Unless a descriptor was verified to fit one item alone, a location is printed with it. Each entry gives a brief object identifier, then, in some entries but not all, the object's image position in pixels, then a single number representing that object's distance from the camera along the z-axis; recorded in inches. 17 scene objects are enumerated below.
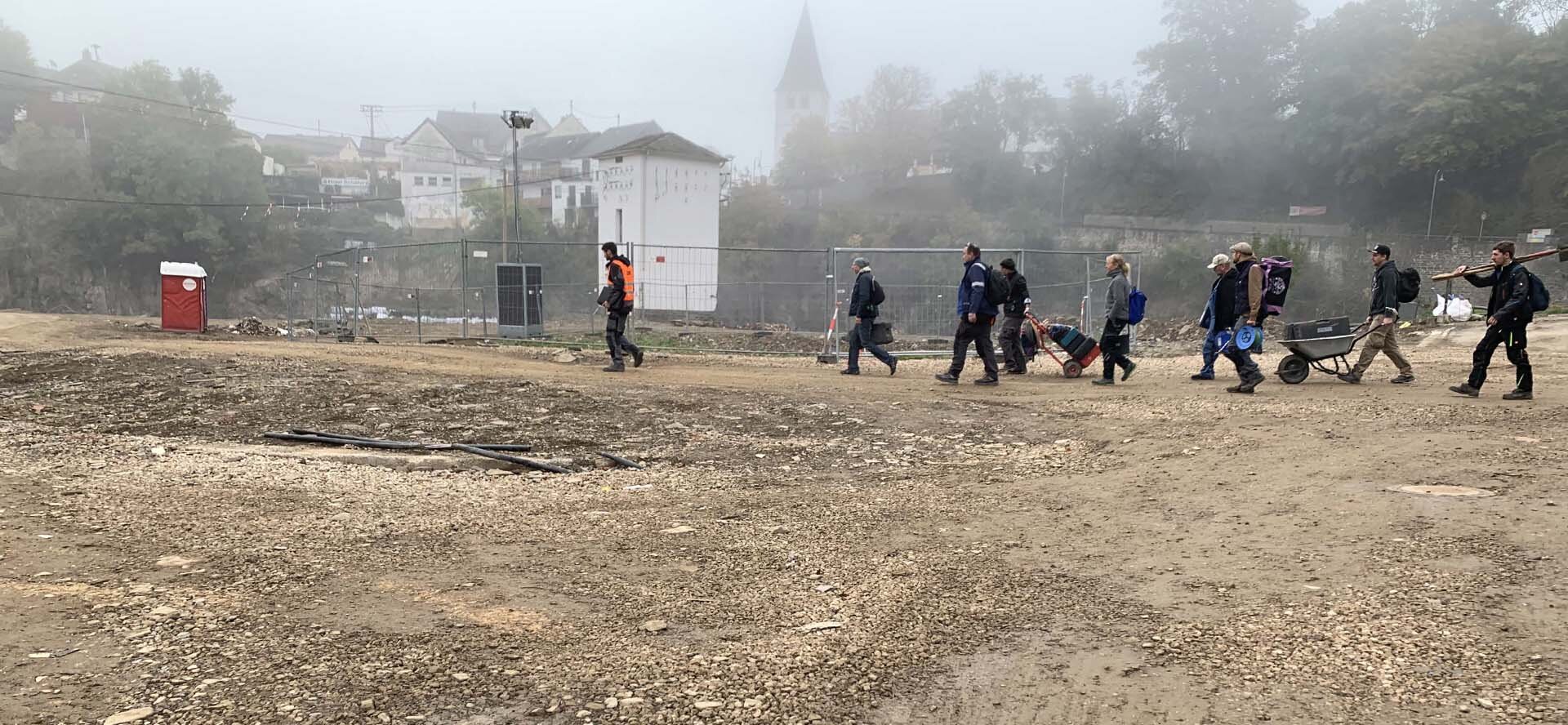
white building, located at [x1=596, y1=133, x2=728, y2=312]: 1830.7
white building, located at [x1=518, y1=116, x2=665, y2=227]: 2783.0
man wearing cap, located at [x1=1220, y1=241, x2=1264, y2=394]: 402.0
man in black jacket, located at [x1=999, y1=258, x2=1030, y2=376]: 481.2
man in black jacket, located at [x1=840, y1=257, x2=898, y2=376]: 475.8
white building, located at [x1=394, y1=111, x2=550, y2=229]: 3206.2
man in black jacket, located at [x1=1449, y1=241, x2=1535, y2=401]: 343.9
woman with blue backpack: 438.3
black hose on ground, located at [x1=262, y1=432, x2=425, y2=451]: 278.5
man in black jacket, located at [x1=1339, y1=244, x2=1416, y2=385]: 402.3
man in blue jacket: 436.1
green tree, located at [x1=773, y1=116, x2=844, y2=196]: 3186.5
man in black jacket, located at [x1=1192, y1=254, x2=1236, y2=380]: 425.7
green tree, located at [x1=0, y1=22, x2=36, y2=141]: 2561.5
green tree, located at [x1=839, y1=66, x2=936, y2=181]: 3053.6
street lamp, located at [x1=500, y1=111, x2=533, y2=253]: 1227.2
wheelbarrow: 419.2
